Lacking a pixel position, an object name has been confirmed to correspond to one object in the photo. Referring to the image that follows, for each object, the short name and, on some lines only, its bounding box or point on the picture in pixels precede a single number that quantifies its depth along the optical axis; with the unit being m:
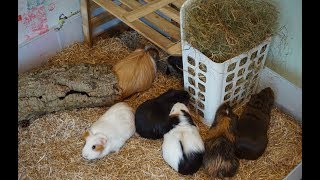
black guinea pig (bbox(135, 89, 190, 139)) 2.18
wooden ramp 2.26
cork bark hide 2.28
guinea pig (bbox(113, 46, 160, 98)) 2.39
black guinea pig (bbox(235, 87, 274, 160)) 2.11
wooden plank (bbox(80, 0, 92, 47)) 2.63
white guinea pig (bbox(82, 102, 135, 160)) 2.12
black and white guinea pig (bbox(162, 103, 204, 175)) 2.04
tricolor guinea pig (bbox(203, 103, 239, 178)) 2.03
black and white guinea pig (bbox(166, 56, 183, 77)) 2.51
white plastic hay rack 2.07
